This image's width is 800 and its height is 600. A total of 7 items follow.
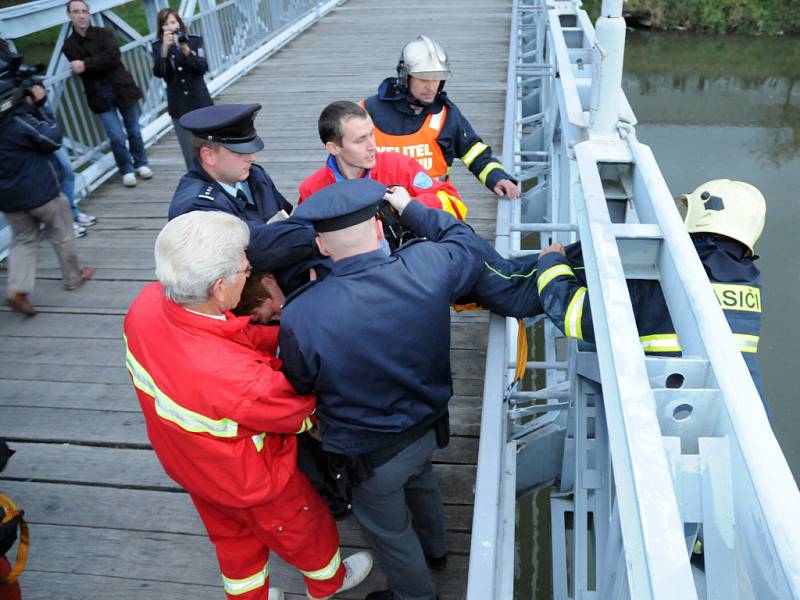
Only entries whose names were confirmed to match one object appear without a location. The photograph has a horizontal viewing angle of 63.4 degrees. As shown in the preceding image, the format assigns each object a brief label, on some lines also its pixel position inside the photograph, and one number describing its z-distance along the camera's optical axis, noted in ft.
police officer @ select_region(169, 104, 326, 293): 7.70
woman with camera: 18.06
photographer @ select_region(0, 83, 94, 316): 12.64
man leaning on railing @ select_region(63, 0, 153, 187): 17.58
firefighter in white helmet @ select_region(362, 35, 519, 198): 10.47
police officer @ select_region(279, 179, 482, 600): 5.97
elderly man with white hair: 5.84
